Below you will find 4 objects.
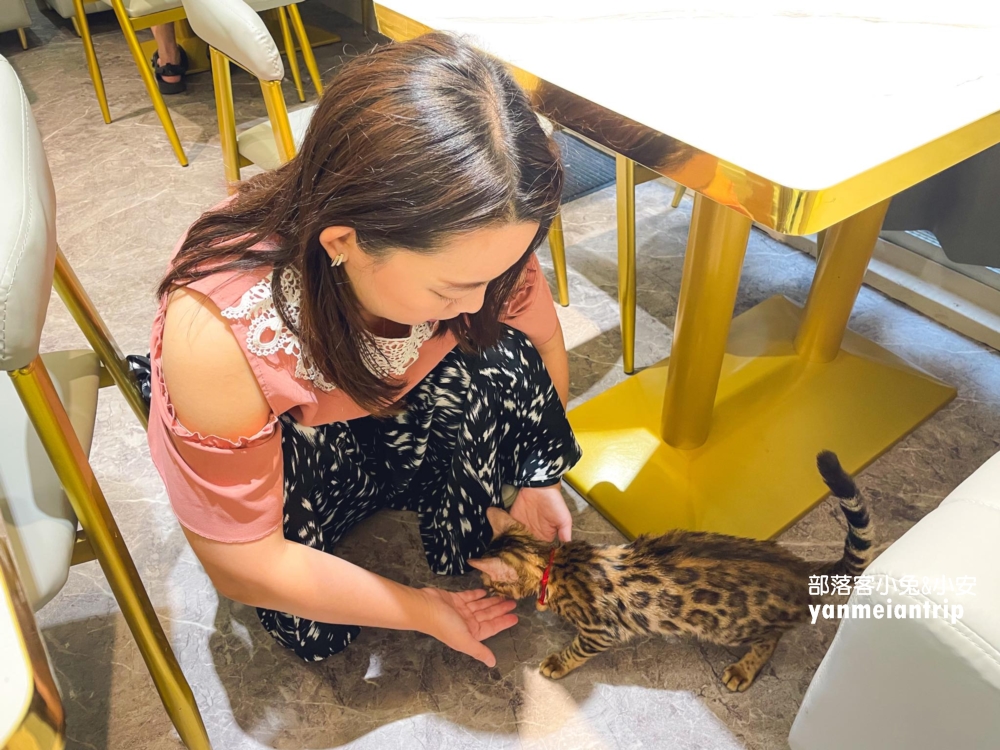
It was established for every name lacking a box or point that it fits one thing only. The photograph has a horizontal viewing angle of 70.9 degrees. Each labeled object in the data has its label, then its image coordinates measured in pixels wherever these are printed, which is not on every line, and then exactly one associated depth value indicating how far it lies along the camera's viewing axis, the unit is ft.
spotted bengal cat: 2.99
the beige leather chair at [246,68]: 4.39
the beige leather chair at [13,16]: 9.12
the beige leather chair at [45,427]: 1.85
